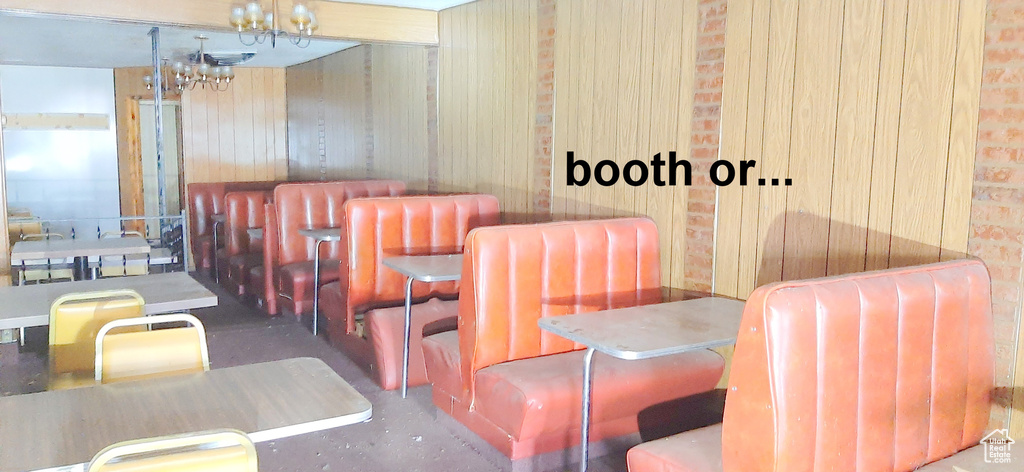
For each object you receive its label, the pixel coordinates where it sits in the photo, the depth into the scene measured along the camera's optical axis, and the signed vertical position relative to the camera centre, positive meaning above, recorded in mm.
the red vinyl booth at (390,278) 4086 -678
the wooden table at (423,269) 3547 -529
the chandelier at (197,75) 7551 +875
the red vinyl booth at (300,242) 5410 -616
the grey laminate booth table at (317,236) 4680 -484
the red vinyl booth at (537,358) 2902 -821
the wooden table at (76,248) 4672 -594
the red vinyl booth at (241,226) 6574 -604
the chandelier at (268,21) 5121 +960
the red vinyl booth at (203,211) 7676 -548
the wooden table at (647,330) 2410 -574
